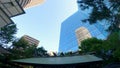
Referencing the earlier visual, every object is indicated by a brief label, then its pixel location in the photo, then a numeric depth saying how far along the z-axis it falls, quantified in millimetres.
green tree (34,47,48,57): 10476
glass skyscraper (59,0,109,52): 28504
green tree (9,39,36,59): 8494
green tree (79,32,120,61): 5558
